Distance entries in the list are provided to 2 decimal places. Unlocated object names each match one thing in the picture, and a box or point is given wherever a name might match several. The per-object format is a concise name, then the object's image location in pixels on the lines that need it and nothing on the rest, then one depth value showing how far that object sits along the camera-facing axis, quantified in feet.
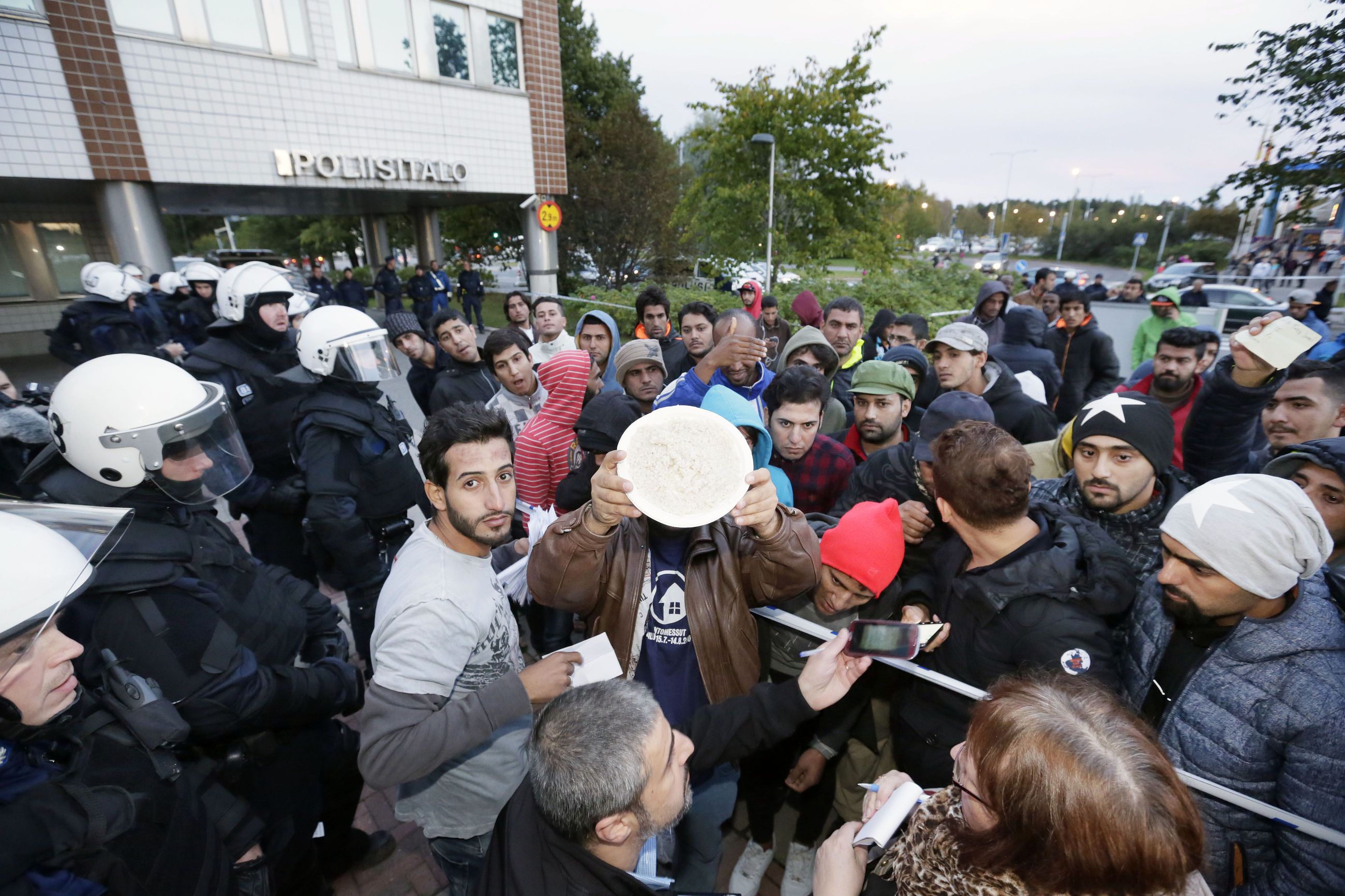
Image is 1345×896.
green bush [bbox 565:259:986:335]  47.44
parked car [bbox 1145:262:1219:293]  74.08
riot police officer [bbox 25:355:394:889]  6.48
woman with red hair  3.67
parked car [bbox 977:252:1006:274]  90.35
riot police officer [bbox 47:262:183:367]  25.31
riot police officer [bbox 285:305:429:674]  11.66
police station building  34.71
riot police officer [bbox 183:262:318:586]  13.58
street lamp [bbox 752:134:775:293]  42.37
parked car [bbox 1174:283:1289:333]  46.85
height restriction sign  53.42
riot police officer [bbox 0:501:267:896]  4.64
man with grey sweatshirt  6.02
